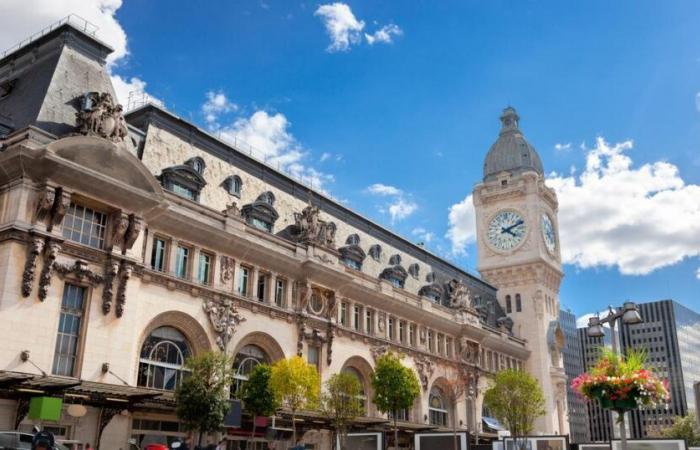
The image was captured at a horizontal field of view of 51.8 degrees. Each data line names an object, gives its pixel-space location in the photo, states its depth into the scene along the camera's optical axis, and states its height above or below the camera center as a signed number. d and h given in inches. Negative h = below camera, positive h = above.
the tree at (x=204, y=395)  1407.5 +102.2
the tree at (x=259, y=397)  1657.2 +116.9
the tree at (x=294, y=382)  1646.2 +150.5
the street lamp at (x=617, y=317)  949.8 +177.2
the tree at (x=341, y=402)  1780.3 +116.1
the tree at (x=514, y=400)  2440.9 +174.3
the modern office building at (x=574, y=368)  6136.8 +743.4
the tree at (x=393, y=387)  1936.5 +166.5
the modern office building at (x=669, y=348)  6606.8 +972.7
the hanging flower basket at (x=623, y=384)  962.1 +89.1
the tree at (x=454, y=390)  2691.9 +223.9
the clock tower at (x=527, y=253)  3457.2 +958.6
